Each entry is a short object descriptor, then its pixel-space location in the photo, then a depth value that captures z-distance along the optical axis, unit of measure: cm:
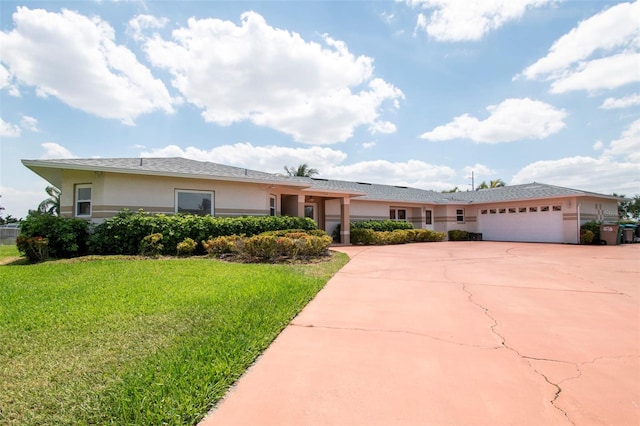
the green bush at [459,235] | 2348
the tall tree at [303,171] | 2725
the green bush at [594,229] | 1777
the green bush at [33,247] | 889
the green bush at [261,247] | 936
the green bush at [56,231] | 948
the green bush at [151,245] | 998
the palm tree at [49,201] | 2363
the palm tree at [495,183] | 3706
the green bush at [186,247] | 1027
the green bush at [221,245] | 1021
